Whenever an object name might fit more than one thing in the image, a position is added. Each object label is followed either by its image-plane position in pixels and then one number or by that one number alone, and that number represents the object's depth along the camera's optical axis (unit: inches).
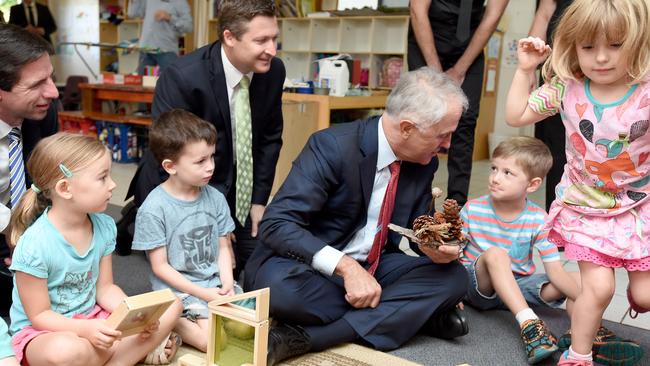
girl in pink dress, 54.4
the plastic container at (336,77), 150.5
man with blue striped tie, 64.4
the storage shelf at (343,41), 213.3
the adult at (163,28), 208.2
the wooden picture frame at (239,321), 49.4
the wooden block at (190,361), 51.9
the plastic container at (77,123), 198.7
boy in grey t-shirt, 67.8
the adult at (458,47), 112.7
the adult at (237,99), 81.2
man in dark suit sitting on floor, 62.9
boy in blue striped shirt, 74.7
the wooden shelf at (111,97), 183.6
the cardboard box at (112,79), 202.1
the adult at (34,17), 244.1
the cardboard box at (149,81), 191.0
